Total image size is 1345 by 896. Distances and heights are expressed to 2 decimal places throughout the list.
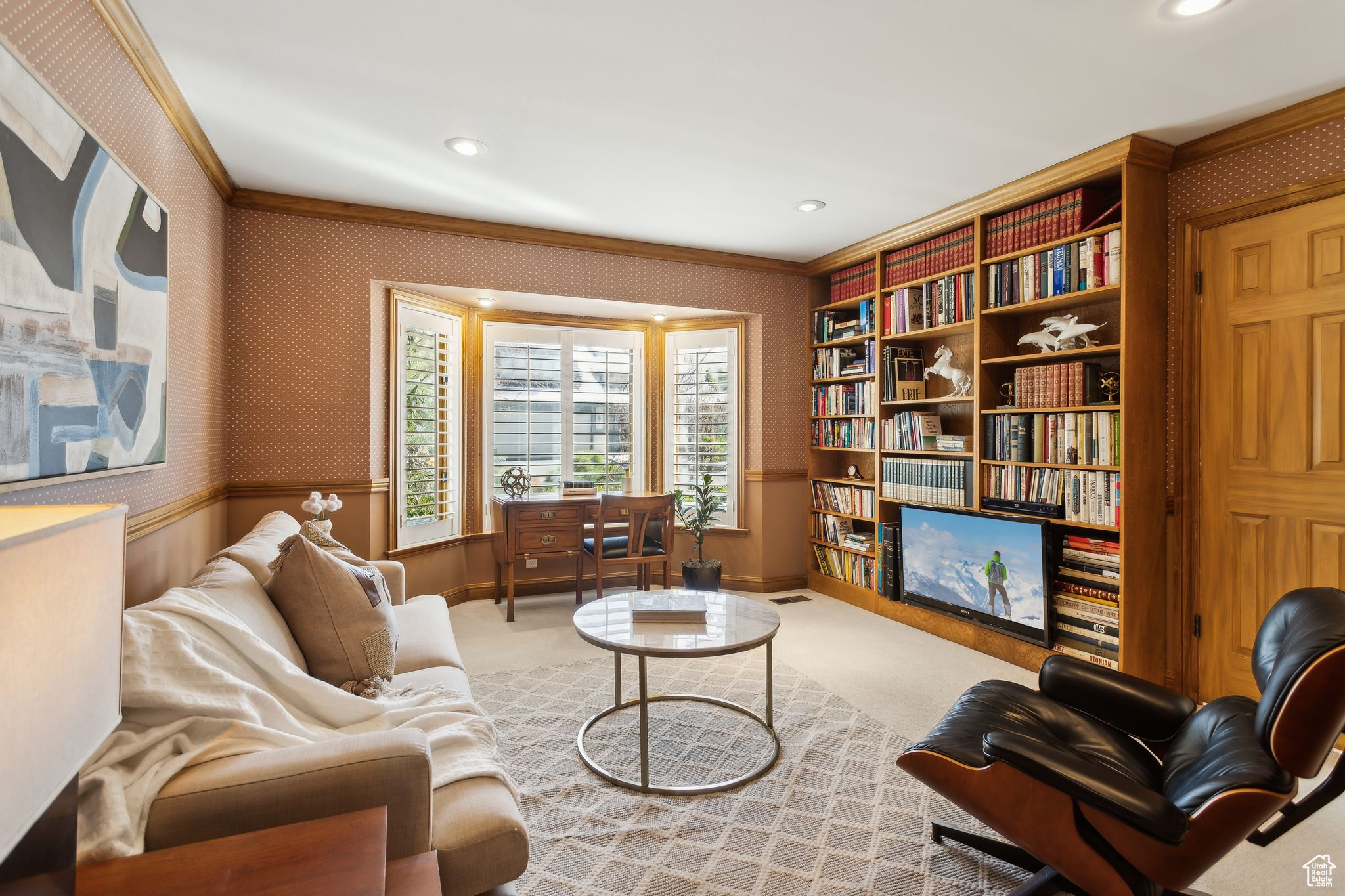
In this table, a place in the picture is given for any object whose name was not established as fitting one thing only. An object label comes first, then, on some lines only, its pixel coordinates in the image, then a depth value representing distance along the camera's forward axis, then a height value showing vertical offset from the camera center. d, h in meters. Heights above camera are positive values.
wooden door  2.61 +0.08
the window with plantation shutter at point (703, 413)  5.19 +0.25
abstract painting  1.36 +0.38
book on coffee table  2.63 -0.69
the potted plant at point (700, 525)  4.79 -0.62
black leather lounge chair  1.35 -0.80
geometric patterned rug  1.83 -1.20
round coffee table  2.26 -0.72
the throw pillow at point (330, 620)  1.92 -0.52
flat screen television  3.37 -0.71
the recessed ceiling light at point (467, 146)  2.96 +1.38
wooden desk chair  4.42 -0.67
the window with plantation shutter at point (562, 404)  4.92 +0.31
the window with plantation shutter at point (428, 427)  4.25 +0.12
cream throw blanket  1.12 -0.57
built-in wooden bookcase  2.99 +0.47
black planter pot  4.78 -0.96
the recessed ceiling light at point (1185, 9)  2.00 +1.35
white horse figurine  3.98 +0.44
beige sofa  1.15 -0.65
